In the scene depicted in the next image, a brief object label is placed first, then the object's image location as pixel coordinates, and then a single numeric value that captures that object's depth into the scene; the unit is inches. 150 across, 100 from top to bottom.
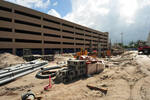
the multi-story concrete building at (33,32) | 911.7
